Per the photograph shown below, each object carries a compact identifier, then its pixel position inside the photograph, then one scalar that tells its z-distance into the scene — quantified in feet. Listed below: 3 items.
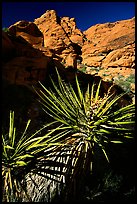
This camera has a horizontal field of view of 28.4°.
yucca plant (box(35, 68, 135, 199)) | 11.87
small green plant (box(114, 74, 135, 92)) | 41.80
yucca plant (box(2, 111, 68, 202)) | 11.21
